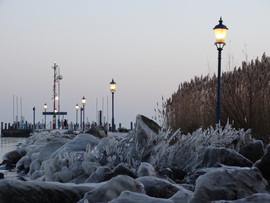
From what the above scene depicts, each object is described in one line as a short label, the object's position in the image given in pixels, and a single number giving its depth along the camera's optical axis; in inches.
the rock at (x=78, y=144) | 408.4
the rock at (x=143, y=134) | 320.2
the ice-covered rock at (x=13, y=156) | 625.5
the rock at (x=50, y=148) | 440.8
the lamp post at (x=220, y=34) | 690.3
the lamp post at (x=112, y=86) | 1474.6
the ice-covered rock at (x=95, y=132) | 690.3
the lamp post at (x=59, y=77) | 3796.9
